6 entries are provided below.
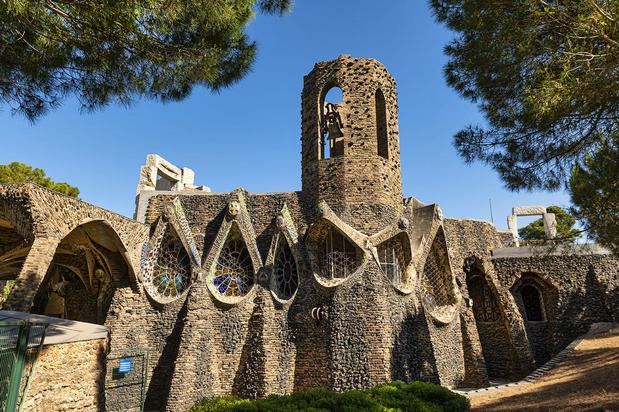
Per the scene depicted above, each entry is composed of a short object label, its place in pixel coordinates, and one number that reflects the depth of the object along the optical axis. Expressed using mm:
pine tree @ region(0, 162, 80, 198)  18297
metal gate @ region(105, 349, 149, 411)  8227
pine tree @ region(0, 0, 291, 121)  4613
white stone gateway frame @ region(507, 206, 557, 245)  18955
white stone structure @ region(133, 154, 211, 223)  11034
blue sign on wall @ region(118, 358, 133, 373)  8031
